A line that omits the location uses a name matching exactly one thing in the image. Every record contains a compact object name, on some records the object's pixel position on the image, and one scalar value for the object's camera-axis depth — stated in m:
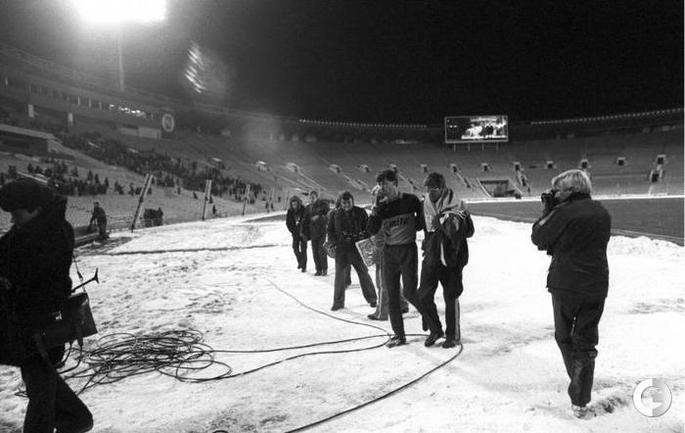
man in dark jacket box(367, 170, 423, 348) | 4.36
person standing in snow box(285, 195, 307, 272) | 9.19
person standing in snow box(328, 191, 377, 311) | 6.05
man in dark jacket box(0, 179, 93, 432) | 2.40
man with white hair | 2.82
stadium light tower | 36.42
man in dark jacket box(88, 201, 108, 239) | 16.58
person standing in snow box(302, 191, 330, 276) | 8.50
